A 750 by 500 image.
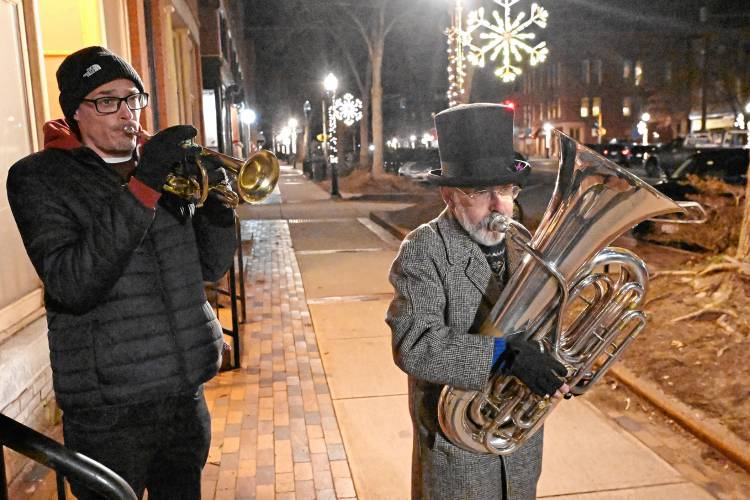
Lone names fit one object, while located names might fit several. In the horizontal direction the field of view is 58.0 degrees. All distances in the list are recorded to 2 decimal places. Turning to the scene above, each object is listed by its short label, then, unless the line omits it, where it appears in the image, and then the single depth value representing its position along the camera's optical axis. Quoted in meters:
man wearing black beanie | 1.93
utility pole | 35.12
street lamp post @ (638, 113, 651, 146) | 53.91
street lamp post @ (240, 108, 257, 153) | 27.77
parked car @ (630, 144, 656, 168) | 31.50
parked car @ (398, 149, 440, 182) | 26.69
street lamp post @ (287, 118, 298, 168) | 51.82
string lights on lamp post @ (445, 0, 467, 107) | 9.73
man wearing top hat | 1.94
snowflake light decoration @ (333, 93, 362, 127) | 32.56
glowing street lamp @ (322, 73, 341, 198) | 21.81
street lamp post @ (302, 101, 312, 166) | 28.88
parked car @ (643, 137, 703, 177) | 27.85
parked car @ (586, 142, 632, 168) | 32.09
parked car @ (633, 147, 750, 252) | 7.43
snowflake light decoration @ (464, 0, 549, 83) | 8.90
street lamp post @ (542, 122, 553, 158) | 62.20
